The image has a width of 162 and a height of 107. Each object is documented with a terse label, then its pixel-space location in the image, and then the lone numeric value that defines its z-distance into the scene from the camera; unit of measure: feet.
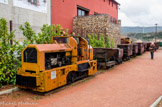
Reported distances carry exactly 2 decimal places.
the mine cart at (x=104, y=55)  40.32
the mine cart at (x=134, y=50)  67.36
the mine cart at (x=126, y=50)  56.74
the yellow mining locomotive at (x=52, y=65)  21.57
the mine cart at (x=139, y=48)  76.12
